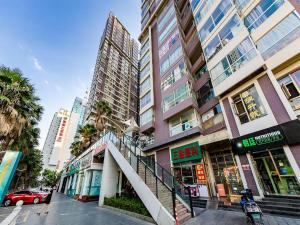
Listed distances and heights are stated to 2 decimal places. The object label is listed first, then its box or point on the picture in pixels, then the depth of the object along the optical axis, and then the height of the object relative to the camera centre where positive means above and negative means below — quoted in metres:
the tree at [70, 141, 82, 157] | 30.27 +6.92
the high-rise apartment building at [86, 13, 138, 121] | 51.53 +42.40
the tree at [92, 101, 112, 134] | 25.50 +11.42
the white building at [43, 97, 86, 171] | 100.39 +33.94
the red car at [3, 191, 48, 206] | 13.62 -1.22
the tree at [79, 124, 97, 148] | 24.54 +7.80
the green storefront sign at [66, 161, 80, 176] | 20.03 +1.98
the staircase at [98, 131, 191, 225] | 6.47 -0.17
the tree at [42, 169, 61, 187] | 69.29 +2.57
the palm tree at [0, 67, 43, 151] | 10.00 +5.84
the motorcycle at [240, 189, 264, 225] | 5.19 -1.03
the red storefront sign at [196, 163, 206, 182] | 11.60 +0.59
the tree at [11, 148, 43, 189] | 21.15 +2.47
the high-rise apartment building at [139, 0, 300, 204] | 8.13 +5.83
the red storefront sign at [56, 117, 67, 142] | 106.17 +37.22
